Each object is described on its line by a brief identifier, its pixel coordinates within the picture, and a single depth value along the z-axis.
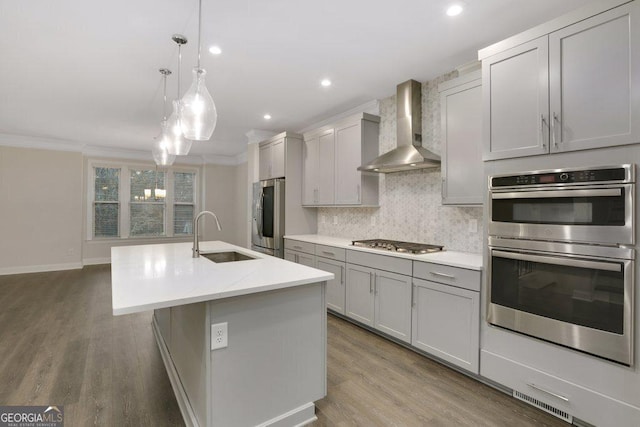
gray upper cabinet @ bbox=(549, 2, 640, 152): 1.62
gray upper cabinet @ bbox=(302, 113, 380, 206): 3.80
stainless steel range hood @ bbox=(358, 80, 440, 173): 3.15
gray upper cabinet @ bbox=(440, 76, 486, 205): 2.56
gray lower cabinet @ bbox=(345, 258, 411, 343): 2.81
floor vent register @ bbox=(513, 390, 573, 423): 1.85
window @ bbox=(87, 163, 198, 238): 7.08
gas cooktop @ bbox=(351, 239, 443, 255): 2.88
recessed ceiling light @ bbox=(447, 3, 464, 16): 2.08
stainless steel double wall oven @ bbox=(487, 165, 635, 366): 1.64
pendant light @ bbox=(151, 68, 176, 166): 3.08
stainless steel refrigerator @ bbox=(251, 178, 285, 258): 4.64
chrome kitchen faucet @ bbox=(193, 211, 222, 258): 2.51
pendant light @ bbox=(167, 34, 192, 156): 2.49
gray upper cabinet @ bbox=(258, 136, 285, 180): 4.75
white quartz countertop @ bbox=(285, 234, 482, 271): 2.37
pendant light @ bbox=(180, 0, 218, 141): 2.04
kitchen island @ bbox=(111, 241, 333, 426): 1.54
